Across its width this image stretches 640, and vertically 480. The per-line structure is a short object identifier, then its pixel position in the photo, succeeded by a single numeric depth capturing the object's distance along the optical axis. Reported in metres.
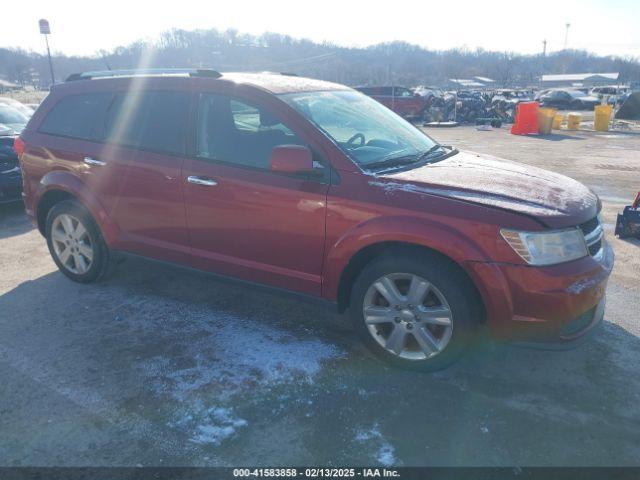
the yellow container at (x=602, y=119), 20.28
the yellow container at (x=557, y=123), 20.75
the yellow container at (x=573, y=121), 20.08
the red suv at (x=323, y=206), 2.89
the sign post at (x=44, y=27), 18.94
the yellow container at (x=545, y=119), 18.59
